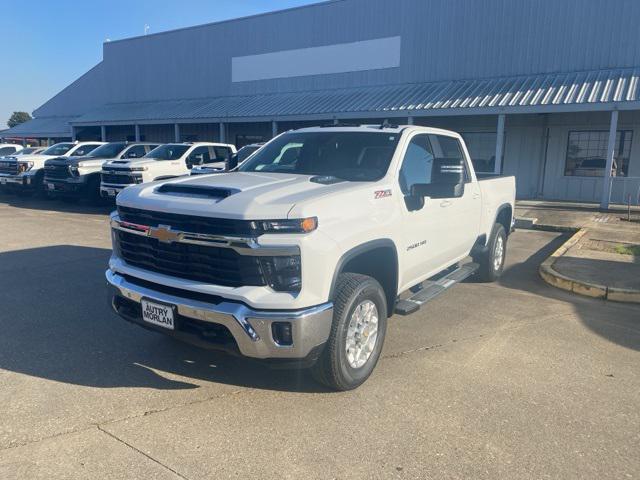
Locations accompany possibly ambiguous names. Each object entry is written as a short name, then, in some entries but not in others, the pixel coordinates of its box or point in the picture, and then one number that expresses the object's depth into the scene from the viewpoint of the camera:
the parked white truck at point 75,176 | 14.89
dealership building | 16.19
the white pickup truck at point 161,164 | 13.66
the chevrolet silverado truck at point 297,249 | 3.35
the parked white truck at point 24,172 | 16.34
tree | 100.43
